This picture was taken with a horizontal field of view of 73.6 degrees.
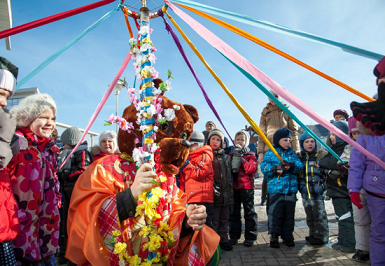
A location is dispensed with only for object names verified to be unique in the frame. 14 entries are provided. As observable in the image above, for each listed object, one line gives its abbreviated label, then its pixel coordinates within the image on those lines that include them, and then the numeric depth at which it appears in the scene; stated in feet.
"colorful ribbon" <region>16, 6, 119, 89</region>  7.29
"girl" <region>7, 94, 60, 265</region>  7.01
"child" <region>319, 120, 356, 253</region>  13.02
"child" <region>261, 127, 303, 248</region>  13.78
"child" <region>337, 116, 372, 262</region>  11.53
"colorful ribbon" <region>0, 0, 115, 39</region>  6.04
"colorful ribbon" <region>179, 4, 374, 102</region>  6.50
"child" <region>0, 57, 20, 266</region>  5.60
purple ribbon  7.99
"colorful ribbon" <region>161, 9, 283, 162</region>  7.22
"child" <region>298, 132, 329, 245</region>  13.76
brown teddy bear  6.19
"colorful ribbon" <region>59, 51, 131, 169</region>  7.54
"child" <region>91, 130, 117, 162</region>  14.82
